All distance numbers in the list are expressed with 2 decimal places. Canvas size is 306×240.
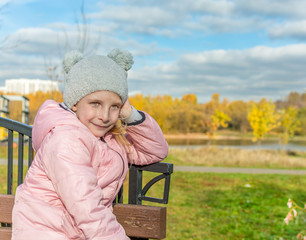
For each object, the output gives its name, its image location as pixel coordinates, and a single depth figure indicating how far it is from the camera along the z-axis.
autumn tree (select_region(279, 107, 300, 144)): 22.30
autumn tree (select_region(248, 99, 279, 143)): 20.66
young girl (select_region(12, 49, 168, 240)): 1.61
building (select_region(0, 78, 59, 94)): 31.74
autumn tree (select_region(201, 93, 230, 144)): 21.92
